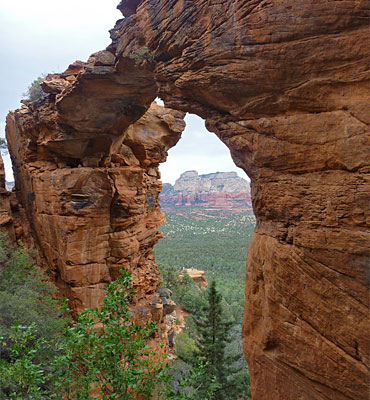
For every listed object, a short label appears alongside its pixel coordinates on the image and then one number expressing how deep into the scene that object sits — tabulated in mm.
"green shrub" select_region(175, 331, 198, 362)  16241
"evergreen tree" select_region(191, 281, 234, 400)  11805
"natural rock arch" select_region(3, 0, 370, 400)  4203
